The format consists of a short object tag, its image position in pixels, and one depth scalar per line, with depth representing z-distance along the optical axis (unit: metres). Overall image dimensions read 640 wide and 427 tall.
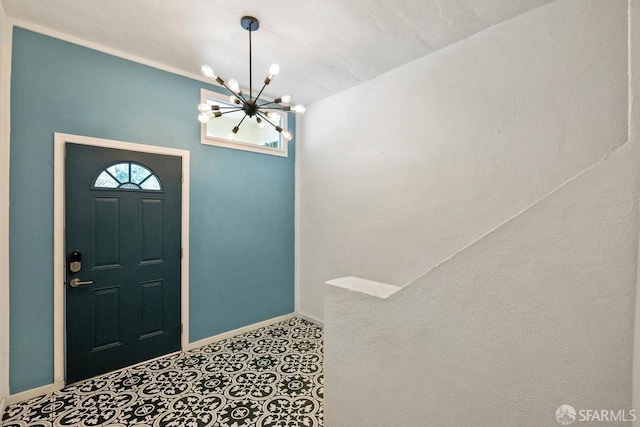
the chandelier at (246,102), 2.14
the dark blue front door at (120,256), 2.50
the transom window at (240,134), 3.29
